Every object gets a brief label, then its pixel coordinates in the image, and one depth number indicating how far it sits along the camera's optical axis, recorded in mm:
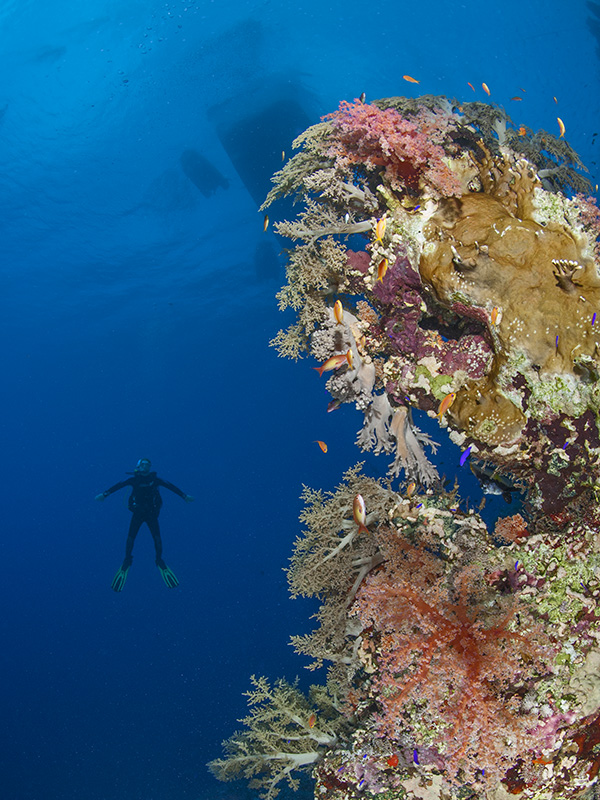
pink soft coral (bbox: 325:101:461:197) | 4590
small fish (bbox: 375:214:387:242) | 4035
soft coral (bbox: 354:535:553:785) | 3076
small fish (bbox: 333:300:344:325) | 4535
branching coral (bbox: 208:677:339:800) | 4854
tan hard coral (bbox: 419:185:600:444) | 3662
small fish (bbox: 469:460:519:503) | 4922
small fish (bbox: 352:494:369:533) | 4070
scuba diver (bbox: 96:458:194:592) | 13094
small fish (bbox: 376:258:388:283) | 4402
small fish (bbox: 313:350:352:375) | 4266
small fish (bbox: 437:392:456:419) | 4090
